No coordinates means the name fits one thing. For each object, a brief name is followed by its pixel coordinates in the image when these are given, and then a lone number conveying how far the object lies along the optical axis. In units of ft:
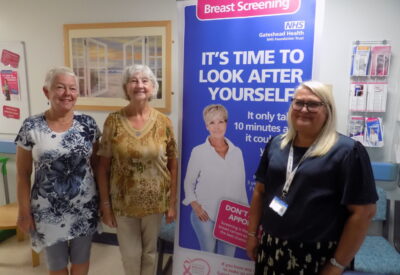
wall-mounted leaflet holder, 6.77
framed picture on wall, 7.89
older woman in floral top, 4.90
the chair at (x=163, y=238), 6.82
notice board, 9.18
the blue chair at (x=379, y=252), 5.69
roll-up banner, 4.95
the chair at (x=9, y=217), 7.79
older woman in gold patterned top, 5.14
